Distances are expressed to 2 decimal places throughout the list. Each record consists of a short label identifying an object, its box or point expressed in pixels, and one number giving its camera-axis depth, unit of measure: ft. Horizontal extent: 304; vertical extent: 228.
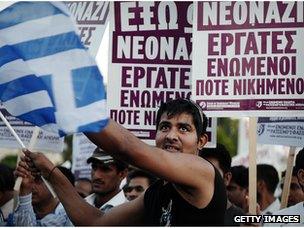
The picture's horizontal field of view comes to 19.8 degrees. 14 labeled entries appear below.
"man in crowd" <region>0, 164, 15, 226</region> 26.37
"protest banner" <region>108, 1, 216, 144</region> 25.07
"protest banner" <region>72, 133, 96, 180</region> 31.17
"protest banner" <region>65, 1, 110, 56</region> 25.98
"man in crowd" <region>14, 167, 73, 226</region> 21.47
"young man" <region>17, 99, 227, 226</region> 13.75
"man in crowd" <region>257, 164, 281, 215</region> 30.04
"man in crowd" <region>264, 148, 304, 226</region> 22.33
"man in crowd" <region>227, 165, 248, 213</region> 28.19
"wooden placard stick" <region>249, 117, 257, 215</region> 22.75
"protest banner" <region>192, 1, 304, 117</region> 23.47
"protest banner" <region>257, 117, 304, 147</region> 24.39
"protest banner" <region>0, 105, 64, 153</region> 25.45
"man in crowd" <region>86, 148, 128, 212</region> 25.36
